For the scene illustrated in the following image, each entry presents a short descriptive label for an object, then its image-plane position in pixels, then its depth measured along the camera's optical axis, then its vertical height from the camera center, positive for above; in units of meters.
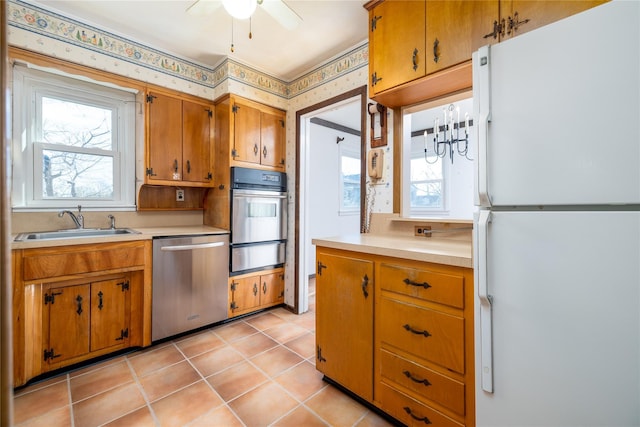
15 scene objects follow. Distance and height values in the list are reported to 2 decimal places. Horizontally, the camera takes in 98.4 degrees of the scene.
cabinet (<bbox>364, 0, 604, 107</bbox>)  1.34 +0.97
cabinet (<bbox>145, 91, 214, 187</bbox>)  2.65 +0.73
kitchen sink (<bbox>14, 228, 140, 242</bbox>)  2.05 -0.17
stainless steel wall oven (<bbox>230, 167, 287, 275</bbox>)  2.82 -0.07
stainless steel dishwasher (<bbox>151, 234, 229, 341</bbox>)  2.34 -0.64
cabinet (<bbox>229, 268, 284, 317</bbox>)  2.85 -0.86
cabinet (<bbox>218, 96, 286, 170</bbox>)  2.83 +0.85
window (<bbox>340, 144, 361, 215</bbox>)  4.92 +0.61
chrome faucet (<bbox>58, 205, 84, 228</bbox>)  2.31 -0.04
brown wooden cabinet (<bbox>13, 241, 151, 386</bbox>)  1.78 -0.67
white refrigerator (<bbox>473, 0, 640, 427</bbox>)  0.85 -0.04
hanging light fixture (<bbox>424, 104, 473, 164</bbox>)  4.41 +1.16
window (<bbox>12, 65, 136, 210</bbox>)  2.22 +0.62
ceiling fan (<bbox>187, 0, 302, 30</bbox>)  1.55 +1.26
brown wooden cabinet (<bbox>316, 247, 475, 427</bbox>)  1.23 -0.64
